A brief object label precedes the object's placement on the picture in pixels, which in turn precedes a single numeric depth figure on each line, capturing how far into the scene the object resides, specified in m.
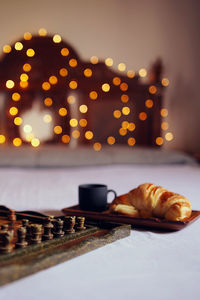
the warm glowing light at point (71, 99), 2.85
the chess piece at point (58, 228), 0.67
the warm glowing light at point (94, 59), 2.99
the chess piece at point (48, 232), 0.65
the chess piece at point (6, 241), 0.56
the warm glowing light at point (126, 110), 2.89
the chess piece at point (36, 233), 0.62
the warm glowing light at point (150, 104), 2.93
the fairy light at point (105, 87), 2.88
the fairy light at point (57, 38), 2.91
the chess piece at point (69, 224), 0.69
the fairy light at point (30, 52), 2.85
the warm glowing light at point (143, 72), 3.03
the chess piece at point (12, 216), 0.82
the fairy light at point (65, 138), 2.89
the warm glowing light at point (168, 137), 3.07
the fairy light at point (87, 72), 2.88
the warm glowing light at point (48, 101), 2.84
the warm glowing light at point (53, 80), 2.84
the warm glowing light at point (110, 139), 2.94
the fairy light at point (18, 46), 2.88
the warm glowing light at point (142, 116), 2.92
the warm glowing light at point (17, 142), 2.86
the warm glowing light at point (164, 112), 3.02
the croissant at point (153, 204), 0.85
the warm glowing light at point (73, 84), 2.84
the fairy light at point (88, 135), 2.91
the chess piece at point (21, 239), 0.59
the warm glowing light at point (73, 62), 2.88
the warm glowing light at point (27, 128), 2.85
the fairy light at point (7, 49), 2.88
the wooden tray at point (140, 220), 0.83
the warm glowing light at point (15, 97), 2.83
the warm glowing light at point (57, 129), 2.88
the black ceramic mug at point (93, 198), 0.98
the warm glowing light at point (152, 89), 2.91
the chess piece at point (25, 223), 0.70
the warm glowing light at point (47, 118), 2.86
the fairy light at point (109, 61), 3.00
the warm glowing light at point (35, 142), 2.88
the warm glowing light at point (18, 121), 2.84
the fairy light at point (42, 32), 2.94
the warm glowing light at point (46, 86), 2.83
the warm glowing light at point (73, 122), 2.88
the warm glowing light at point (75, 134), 2.90
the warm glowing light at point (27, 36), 2.89
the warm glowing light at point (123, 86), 2.89
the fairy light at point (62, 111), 2.86
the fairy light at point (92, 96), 2.88
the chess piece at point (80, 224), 0.72
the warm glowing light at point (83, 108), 2.88
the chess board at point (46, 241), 0.54
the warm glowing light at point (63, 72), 2.84
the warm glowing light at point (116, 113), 2.89
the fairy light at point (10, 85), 2.81
